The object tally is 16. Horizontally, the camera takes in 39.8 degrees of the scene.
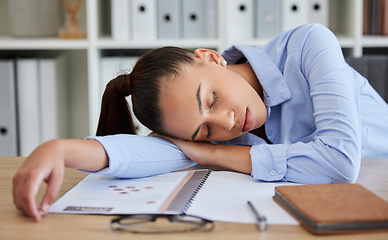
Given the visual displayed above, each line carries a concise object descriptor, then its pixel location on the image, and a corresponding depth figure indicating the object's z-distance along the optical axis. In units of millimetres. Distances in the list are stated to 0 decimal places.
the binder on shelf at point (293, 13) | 2123
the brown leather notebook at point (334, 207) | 661
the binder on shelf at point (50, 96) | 2195
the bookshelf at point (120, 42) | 2125
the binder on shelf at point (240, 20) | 2129
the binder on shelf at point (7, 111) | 2158
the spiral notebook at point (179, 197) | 742
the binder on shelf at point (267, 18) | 2111
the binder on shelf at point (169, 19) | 2123
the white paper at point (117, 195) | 766
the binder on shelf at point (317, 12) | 2168
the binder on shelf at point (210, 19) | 2127
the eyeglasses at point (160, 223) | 681
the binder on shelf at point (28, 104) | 2180
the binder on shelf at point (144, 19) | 2127
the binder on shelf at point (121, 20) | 2129
